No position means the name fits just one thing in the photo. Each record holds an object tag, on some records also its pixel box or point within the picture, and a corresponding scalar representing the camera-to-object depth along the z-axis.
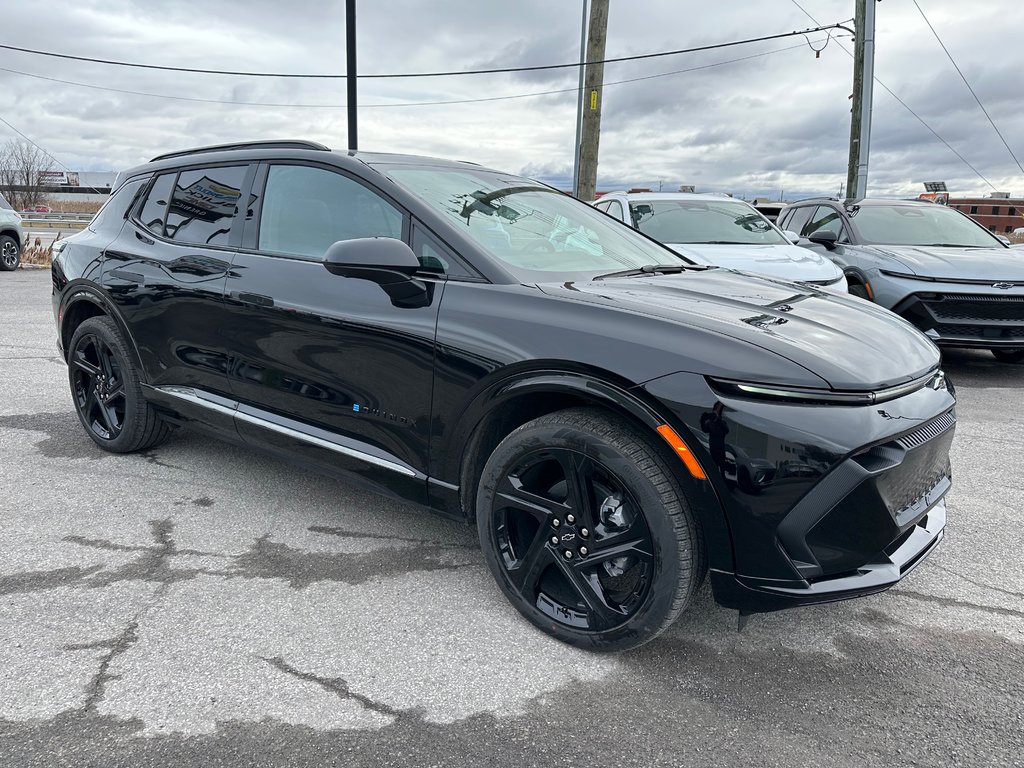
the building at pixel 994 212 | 92.89
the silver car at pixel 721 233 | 6.46
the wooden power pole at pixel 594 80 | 12.34
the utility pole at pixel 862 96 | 14.01
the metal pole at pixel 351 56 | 12.96
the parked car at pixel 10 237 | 13.65
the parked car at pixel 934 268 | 6.45
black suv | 2.15
